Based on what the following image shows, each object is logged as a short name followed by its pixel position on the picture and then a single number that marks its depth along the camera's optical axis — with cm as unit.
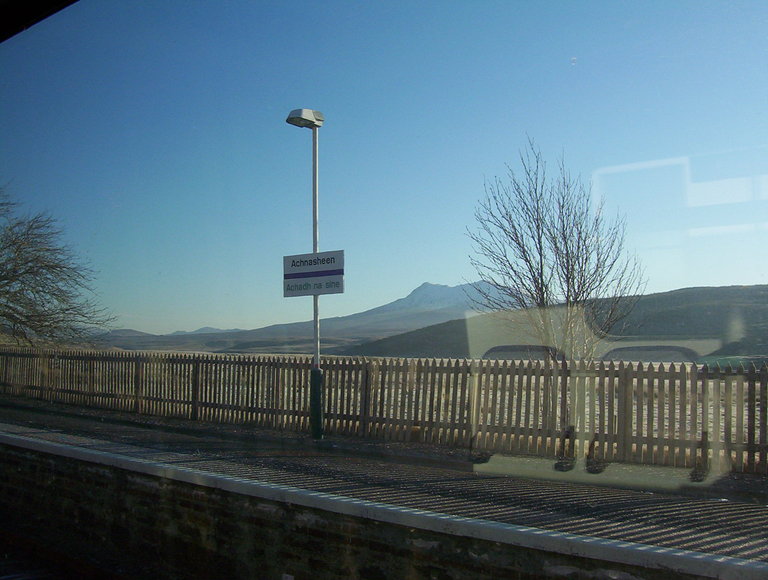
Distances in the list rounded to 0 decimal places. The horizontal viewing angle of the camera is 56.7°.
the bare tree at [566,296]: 1250
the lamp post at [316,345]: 1206
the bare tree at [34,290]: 2242
